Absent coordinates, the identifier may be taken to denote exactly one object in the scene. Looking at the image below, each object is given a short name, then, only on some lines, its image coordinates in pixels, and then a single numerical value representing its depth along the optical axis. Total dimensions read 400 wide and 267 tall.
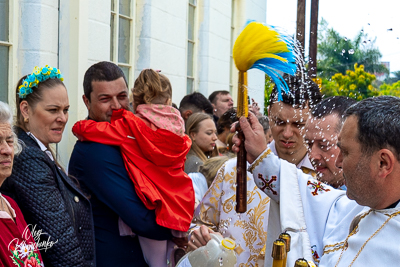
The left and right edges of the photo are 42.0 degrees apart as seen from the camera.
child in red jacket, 3.17
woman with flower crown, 2.65
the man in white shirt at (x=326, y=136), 2.96
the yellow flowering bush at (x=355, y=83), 35.50
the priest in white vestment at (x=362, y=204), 1.96
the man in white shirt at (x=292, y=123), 3.31
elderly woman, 2.32
